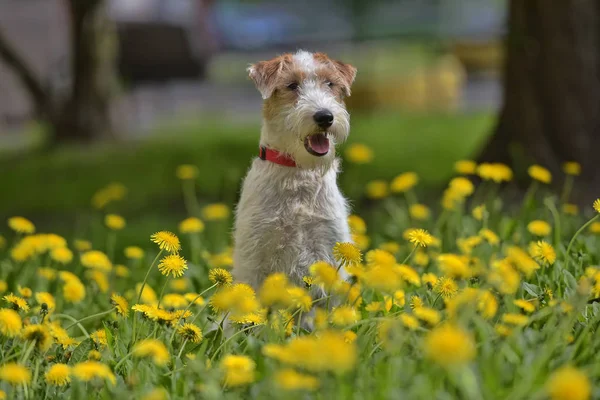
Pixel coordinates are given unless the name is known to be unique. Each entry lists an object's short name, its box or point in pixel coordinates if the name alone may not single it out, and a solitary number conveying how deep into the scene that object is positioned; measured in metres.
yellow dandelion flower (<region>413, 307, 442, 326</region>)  5.80
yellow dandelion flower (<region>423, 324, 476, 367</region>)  4.26
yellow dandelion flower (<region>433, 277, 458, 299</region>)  6.73
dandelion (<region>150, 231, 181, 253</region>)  6.72
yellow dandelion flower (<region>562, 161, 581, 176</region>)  9.96
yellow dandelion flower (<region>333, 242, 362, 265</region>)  6.51
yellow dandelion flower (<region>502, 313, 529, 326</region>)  5.86
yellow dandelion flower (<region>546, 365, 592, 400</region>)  4.03
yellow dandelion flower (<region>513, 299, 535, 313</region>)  6.35
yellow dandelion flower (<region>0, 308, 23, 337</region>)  5.88
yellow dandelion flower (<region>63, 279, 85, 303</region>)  7.74
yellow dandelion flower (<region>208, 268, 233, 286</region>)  6.88
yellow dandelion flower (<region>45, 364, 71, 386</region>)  5.81
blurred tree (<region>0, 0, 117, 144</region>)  22.03
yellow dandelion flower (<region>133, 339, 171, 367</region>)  5.45
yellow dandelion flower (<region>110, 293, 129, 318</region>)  7.15
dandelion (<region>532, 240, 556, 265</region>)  6.95
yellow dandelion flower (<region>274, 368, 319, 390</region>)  4.47
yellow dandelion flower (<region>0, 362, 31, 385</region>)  5.10
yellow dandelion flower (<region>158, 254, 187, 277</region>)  6.63
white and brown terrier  7.68
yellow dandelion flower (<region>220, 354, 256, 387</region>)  5.27
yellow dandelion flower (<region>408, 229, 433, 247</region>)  6.76
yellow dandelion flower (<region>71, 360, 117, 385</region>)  5.30
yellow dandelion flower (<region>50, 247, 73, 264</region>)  9.09
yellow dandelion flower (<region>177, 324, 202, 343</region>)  6.50
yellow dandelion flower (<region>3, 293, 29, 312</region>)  6.82
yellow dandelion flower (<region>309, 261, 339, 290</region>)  5.72
